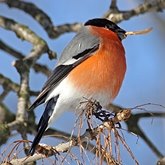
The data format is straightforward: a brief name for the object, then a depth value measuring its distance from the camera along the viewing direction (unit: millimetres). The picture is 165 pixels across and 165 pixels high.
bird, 4293
